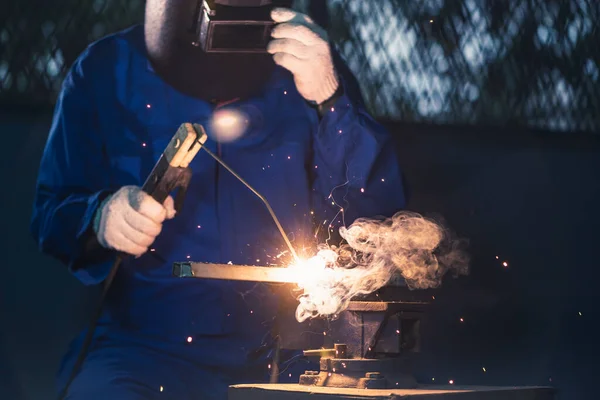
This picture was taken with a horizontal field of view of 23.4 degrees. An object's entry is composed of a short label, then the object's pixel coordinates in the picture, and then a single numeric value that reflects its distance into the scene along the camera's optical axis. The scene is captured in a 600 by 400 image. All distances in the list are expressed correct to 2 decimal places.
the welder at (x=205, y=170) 2.48
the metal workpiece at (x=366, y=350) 2.11
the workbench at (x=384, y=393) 2.03
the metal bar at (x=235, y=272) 2.11
